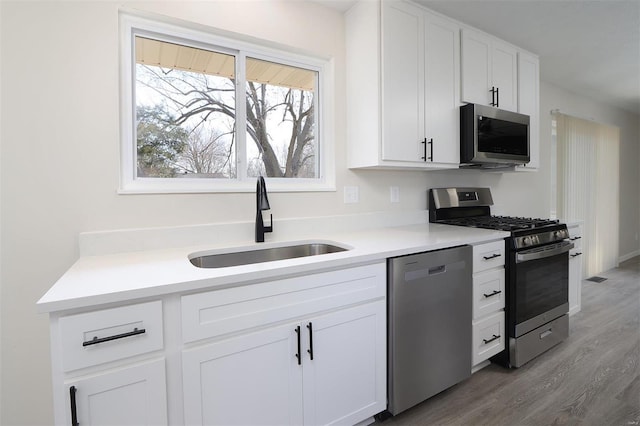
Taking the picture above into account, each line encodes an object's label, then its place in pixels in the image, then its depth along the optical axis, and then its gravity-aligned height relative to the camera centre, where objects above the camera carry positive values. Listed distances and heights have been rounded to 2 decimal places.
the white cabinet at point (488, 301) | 1.87 -0.58
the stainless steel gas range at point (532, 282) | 2.01 -0.51
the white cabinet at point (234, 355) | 0.93 -0.52
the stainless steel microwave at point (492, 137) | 2.23 +0.53
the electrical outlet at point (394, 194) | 2.41 +0.11
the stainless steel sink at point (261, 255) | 1.60 -0.25
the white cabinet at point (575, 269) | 2.72 -0.56
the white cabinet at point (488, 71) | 2.29 +1.05
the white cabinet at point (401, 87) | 1.93 +0.79
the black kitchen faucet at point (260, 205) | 1.73 +0.02
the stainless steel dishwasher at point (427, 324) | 1.53 -0.60
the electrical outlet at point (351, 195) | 2.21 +0.10
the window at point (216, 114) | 1.64 +0.57
